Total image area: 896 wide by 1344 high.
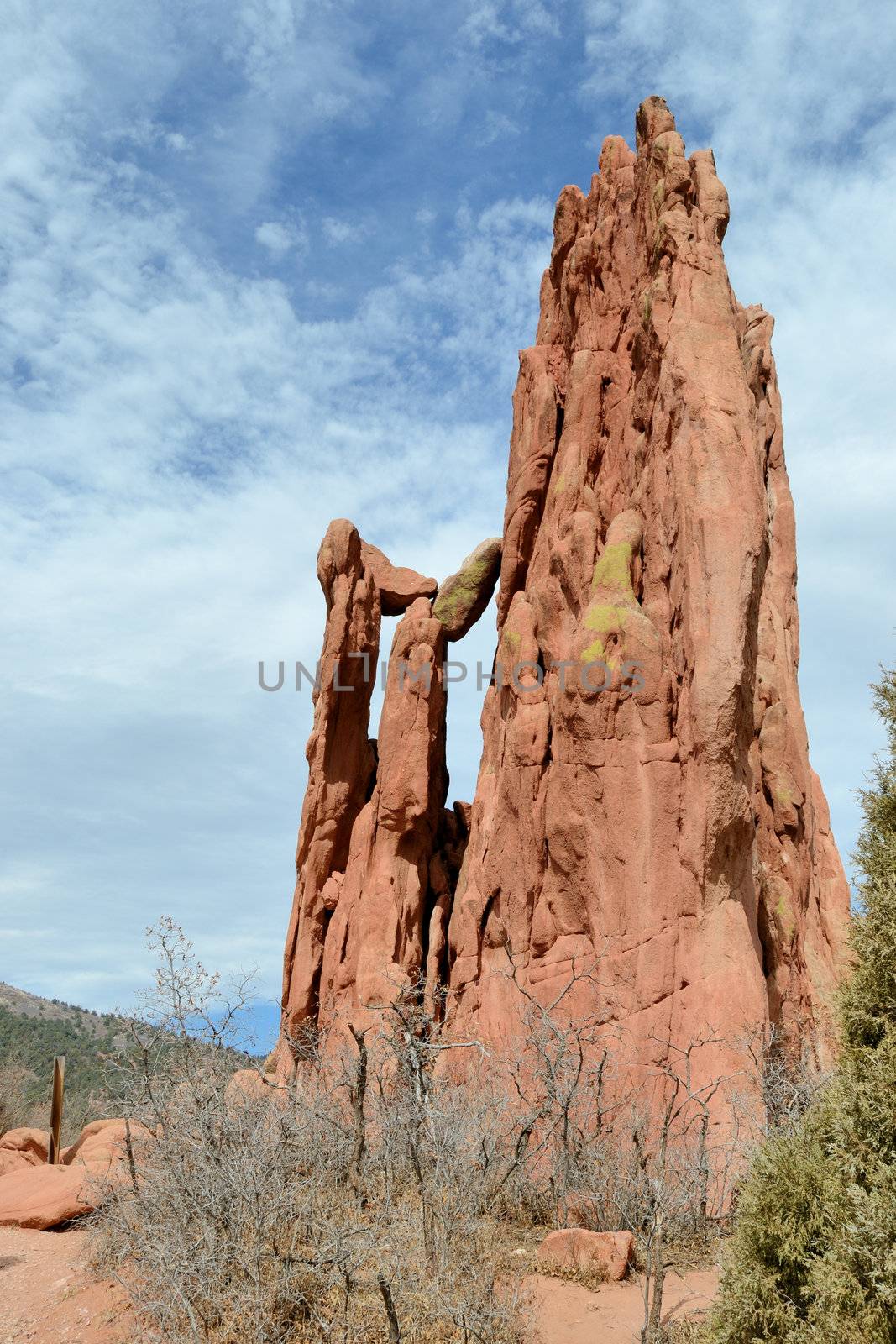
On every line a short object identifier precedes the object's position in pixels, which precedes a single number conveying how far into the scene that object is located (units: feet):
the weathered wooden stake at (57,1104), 73.41
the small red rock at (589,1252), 34.22
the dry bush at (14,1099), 105.50
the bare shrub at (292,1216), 28.37
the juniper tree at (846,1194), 17.85
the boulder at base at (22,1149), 70.69
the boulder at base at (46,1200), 50.03
